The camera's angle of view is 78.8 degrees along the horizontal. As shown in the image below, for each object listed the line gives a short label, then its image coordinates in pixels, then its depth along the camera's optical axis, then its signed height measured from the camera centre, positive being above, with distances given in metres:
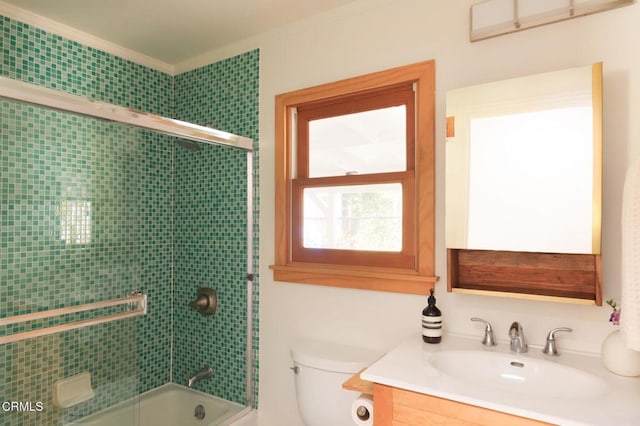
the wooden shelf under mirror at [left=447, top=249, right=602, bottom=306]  1.33 -0.22
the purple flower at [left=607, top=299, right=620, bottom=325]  1.23 -0.31
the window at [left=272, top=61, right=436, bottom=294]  1.68 +0.16
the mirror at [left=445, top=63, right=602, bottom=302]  1.26 +0.18
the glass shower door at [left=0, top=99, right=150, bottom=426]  1.34 -0.17
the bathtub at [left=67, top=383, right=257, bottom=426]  2.00 -1.07
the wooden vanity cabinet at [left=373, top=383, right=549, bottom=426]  1.02 -0.55
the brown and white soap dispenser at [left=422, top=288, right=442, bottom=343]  1.49 -0.42
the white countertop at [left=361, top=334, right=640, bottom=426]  0.94 -0.49
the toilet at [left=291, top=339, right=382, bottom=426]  1.64 -0.72
